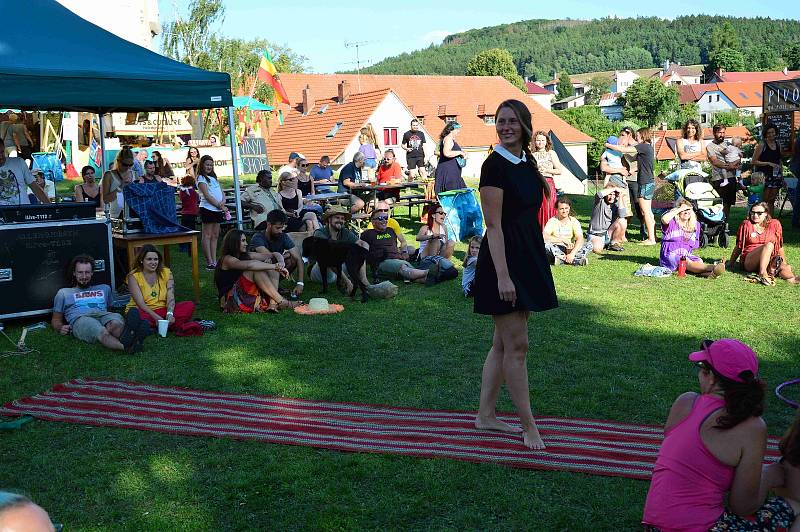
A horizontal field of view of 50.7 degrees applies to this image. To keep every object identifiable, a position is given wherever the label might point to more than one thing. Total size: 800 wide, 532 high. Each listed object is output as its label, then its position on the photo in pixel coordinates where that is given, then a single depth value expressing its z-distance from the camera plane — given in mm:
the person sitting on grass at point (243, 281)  8773
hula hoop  5262
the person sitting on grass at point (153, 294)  7832
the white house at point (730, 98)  132125
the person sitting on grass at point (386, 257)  10234
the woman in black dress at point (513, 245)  4414
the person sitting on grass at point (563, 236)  11406
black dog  9438
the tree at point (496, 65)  106062
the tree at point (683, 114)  101625
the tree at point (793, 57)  142850
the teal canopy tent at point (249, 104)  24297
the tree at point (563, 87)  195250
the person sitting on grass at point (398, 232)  10781
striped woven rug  4586
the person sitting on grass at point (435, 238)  11250
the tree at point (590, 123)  74500
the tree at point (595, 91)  187100
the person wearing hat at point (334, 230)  10023
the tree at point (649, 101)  102812
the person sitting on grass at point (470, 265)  9281
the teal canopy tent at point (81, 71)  8086
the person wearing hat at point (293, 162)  14870
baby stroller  12211
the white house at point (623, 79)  196000
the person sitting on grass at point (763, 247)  9672
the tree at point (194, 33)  36969
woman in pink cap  3170
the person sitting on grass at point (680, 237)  10328
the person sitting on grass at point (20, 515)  1644
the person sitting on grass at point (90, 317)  7109
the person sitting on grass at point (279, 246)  9336
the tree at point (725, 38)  173125
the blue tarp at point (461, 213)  13164
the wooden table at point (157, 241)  9008
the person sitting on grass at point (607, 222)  12349
